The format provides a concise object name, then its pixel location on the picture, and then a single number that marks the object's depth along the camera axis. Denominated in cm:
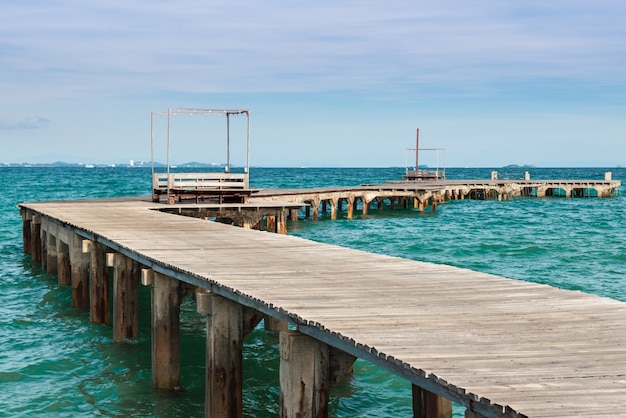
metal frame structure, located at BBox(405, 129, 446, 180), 5828
